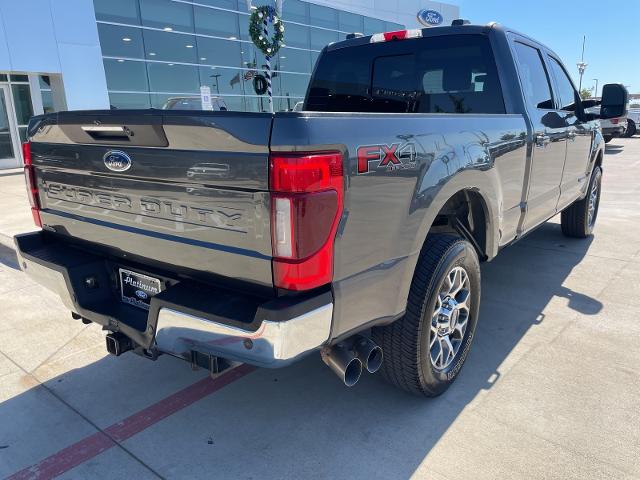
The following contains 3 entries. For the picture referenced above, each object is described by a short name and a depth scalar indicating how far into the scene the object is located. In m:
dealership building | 13.86
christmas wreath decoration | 14.62
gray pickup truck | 1.81
